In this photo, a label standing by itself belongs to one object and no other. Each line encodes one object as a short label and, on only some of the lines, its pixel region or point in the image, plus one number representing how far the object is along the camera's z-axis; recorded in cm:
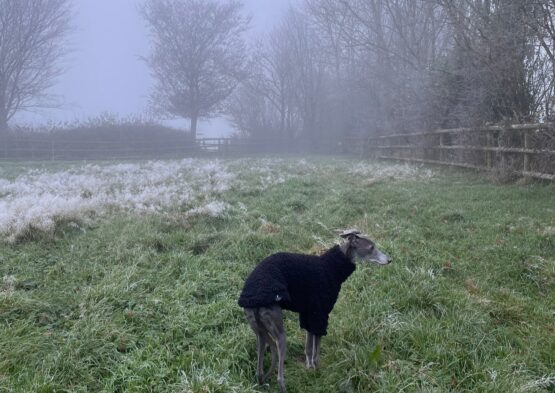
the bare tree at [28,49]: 3008
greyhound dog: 308
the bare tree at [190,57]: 3747
